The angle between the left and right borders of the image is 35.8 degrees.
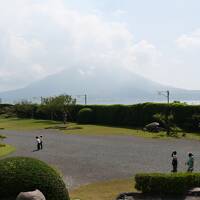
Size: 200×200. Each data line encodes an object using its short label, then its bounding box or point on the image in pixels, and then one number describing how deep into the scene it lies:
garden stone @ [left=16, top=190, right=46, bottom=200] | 9.31
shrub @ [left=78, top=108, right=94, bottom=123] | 52.14
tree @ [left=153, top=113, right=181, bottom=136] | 37.00
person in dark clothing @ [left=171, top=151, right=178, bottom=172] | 19.16
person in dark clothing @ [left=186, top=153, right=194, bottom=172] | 18.38
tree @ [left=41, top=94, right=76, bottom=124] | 55.30
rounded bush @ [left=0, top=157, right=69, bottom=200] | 9.76
